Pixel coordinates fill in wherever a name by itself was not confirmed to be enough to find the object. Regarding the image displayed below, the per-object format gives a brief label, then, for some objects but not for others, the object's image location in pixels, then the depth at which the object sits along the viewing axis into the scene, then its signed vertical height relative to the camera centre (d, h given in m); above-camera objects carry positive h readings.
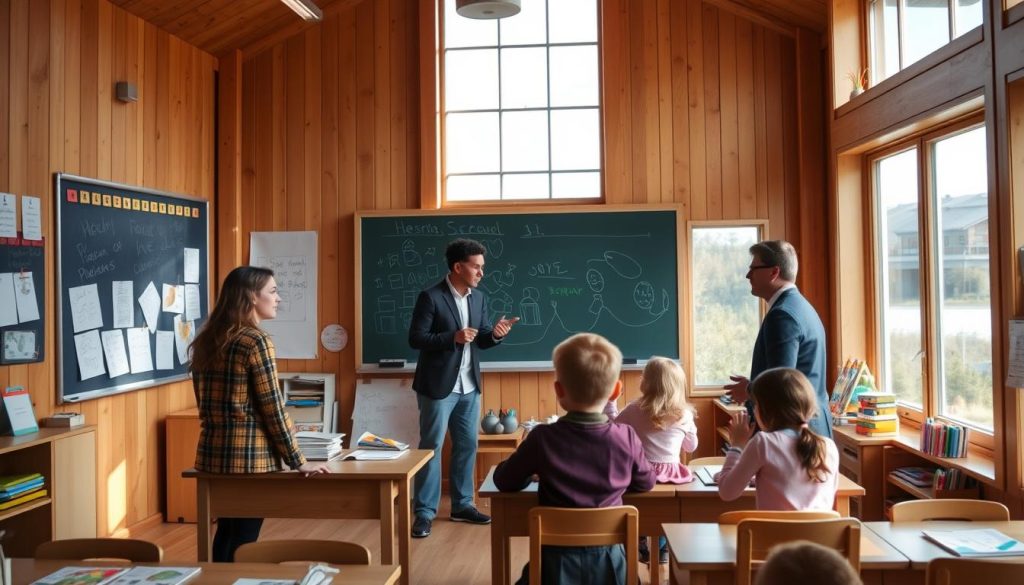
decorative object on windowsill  5.22 +1.33
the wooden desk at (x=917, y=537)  2.30 -0.68
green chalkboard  5.82 +0.20
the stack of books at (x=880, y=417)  4.66 -0.64
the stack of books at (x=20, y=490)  3.76 -0.79
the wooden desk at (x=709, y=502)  3.07 -0.72
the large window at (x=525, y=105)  6.05 +1.41
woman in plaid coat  3.10 -0.29
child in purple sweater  2.63 -0.47
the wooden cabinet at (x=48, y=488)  3.99 -0.84
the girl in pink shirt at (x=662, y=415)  3.33 -0.44
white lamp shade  4.45 +1.54
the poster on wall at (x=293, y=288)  6.05 +0.14
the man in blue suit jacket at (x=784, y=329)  3.34 -0.11
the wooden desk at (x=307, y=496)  3.26 -0.71
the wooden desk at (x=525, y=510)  3.06 -0.74
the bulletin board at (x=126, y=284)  4.57 +0.16
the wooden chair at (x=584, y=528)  2.56 -0.67
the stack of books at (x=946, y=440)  4.06 -0.67
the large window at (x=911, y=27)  4.19 +1.43
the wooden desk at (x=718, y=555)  2.26 -0.68
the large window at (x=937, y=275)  4.15 +0.12
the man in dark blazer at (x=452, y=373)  4.89 -0.39
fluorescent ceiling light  5.05 +1.79
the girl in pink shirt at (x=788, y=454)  2.62 -0.47
